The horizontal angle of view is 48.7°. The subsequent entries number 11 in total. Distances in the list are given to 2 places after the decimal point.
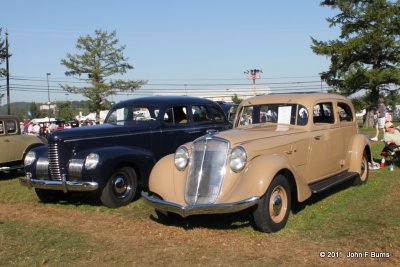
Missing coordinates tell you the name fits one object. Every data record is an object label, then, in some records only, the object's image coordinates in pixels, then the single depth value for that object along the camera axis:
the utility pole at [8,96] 32.82
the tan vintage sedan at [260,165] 5.41
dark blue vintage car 7.31
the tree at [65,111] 73.43
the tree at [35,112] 97.81
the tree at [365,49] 28.86
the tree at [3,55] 27.25
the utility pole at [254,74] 58.75
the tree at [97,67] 37.09
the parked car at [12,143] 11.49
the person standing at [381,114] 16.98
